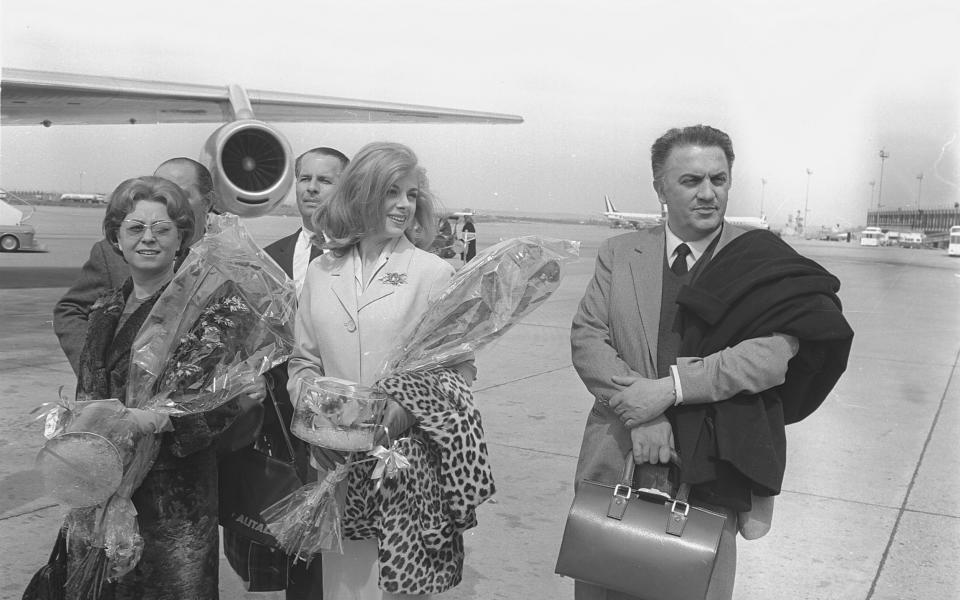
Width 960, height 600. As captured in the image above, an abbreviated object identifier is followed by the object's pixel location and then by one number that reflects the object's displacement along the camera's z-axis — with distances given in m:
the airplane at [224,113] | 9.89
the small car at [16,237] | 20.45
